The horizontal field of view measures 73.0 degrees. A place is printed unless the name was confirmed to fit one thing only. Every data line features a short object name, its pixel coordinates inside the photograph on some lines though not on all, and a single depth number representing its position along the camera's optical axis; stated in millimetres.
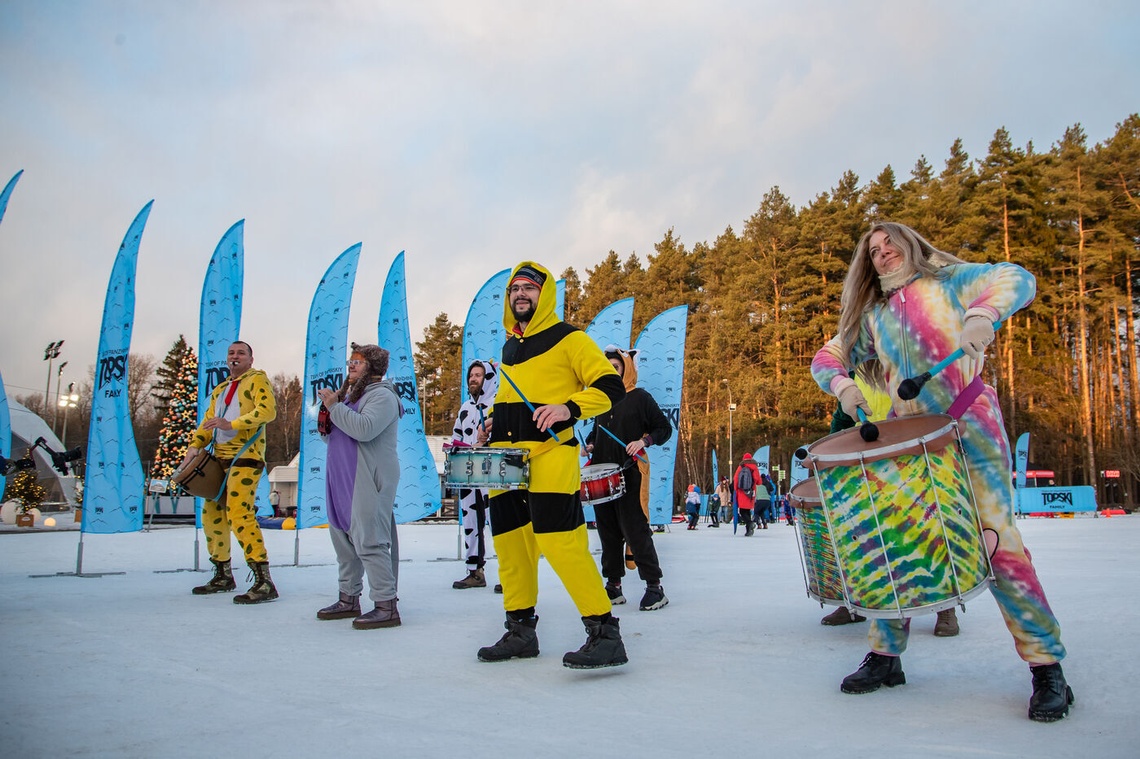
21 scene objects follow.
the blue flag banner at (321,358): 9484
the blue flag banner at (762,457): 31719
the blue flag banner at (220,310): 8953
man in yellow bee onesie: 3520
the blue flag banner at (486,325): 11102
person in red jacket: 17020
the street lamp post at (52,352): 44469
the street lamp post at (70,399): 42656
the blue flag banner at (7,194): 5305
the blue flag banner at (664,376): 12422
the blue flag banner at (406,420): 10227
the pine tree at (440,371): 72375
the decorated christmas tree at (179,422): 35375
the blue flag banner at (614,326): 13242
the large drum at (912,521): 2744
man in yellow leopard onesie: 5707
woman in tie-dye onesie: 2746
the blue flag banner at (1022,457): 28988
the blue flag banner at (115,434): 7922
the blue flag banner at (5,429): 5447
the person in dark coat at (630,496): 5570
